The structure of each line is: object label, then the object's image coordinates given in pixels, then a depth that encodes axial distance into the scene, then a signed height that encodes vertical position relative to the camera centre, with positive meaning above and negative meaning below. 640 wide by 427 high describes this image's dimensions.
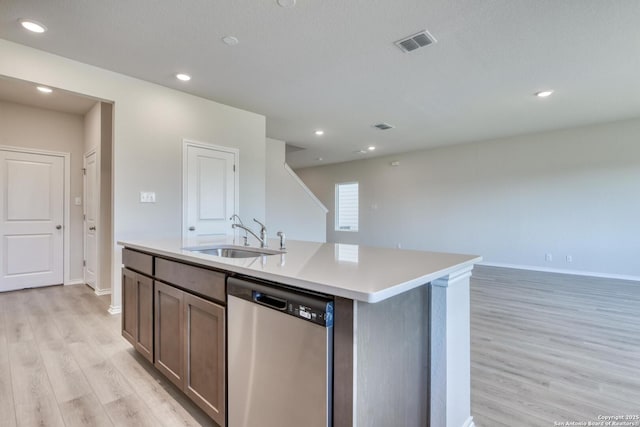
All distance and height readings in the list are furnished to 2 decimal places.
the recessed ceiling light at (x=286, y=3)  2.20 +1.49
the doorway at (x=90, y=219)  4.15 -0.11
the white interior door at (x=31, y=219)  4.10 -0.12
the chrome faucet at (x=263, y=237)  2.10 -0.17
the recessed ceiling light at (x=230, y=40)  2.67 +1.49
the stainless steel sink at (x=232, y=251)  1.95 -0.26
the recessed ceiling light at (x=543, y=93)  3.80 +1.49
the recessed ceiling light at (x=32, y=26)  2.44 +1.49
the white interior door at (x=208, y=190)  3.95 +0.29
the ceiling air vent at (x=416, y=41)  2.61 +1.49
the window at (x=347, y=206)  8.91 +0.18
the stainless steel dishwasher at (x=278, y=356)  0.99 -0.52
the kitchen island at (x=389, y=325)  0.94 -0.40
